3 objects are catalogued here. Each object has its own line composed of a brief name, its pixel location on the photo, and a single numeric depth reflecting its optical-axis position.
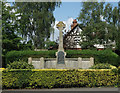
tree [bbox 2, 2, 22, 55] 24.55
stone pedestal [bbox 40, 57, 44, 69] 19.98
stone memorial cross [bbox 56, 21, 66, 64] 18.09
